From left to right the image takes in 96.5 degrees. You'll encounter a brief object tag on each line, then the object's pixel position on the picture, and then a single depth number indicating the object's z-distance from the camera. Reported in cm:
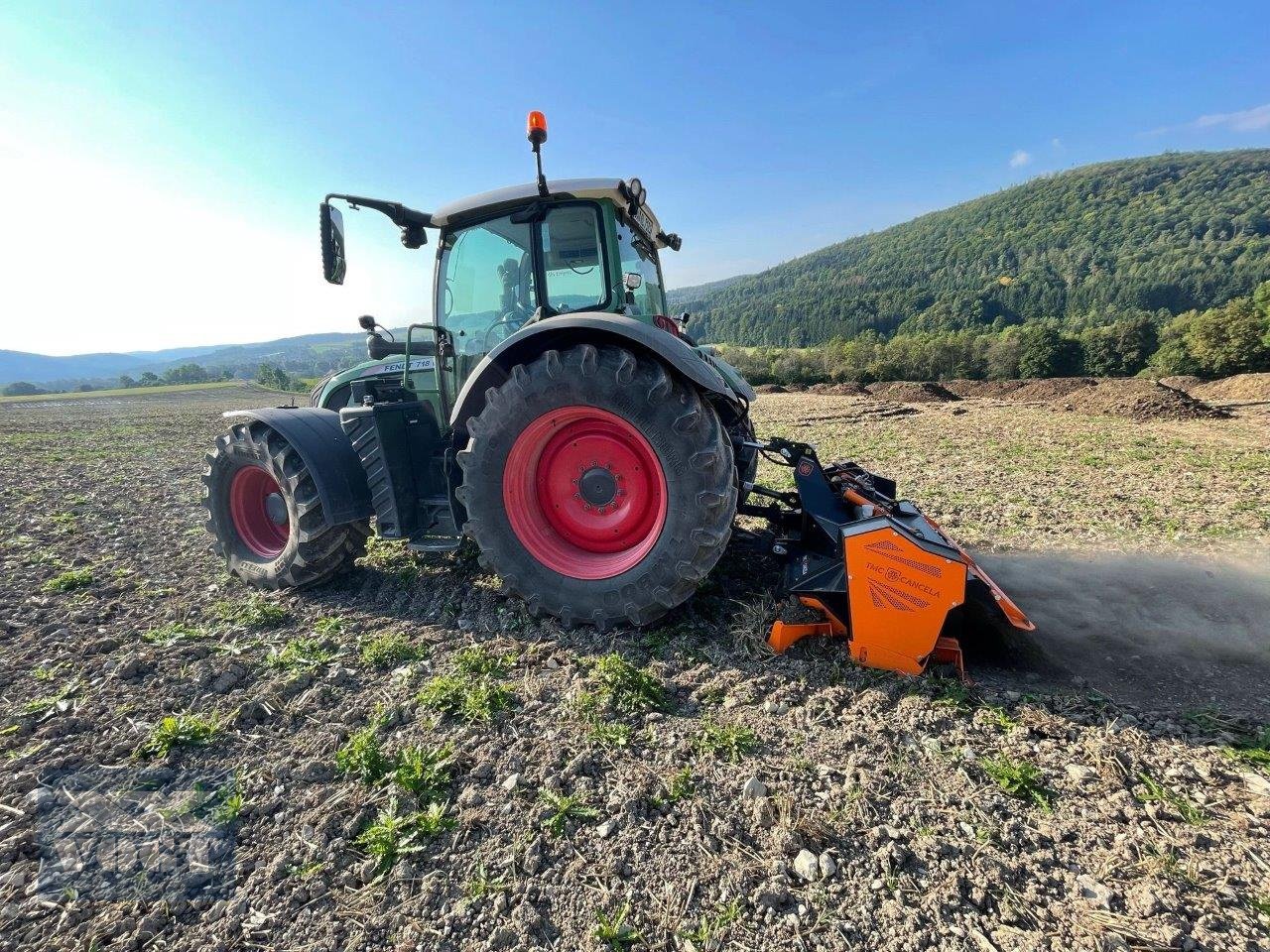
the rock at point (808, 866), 173
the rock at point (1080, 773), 205
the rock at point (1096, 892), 161
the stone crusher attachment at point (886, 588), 252
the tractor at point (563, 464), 286
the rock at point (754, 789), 203
